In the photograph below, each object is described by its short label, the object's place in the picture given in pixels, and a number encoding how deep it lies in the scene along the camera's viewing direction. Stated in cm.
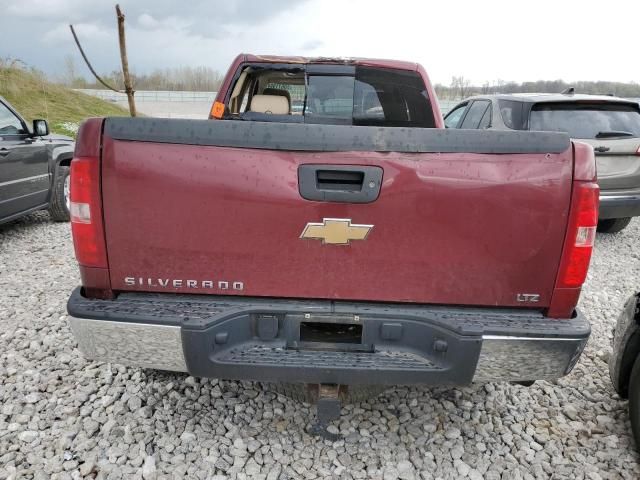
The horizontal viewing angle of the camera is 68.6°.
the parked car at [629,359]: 248
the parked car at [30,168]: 510
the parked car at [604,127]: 555
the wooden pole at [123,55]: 466
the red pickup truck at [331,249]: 186
